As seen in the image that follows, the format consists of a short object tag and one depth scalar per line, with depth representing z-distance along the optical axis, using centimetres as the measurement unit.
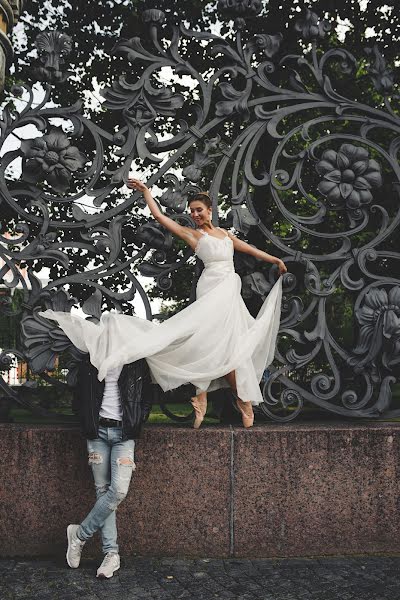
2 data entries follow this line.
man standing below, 479
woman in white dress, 502
